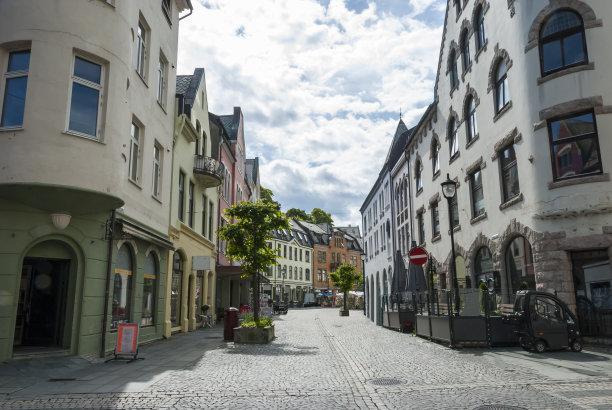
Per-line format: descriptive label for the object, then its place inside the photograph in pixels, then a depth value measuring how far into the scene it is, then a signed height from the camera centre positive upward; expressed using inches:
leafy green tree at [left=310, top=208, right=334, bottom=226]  3791.8 +621.1
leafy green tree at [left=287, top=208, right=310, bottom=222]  3563.0 +614.5
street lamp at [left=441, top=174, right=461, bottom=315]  596.7 +132.2
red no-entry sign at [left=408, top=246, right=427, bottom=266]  621.6 +52.3
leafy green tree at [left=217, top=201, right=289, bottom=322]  716.0 +96.3
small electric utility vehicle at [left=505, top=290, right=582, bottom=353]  477.7 -26.1
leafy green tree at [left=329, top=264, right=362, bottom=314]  1829.5 +77.8
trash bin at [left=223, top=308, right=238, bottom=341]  670.5 -34.8
